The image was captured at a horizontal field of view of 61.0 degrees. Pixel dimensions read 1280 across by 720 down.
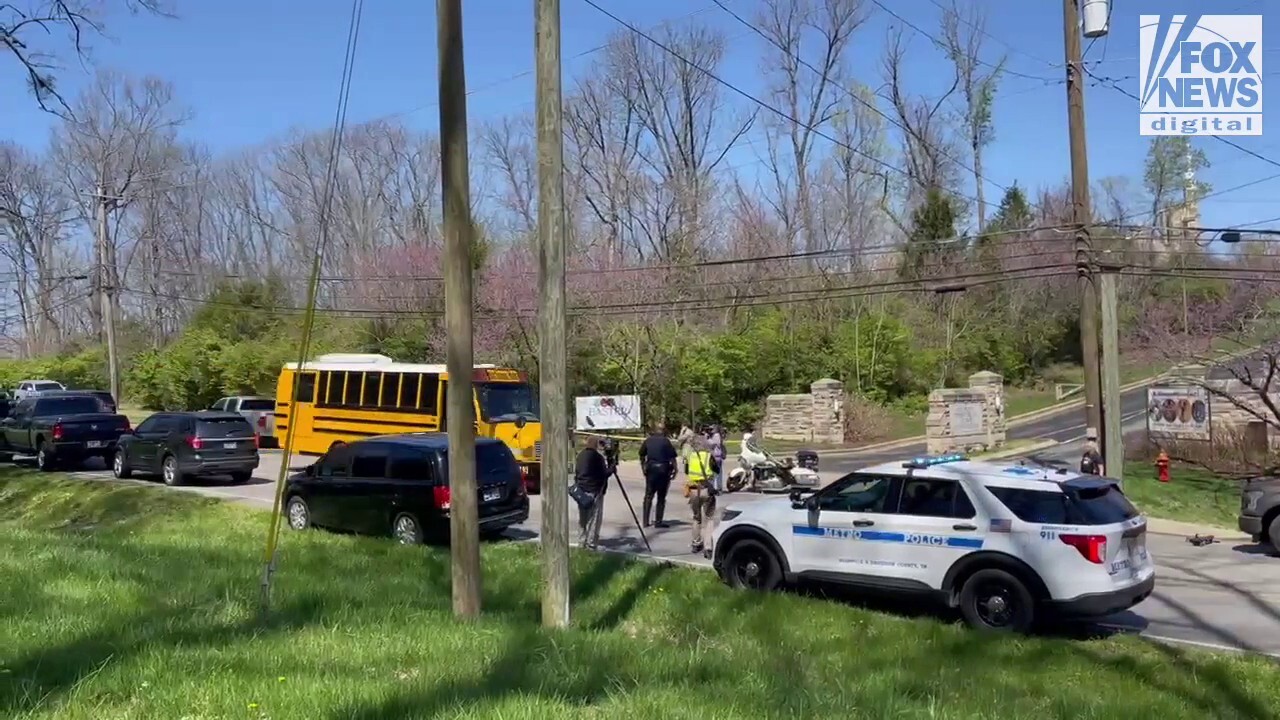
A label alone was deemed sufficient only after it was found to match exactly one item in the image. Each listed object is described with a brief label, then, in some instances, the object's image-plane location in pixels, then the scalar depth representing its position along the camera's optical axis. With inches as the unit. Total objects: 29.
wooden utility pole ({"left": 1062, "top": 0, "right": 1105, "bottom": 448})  777.6
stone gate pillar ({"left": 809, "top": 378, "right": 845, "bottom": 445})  1487.5
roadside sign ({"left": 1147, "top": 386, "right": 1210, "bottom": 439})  1048.8
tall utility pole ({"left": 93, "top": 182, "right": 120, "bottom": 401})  1608.0
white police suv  402.0
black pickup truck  1097.4
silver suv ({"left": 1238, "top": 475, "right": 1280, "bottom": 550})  627.2
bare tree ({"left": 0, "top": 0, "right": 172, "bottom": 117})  785.6
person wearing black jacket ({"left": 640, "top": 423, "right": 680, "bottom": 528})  705.0
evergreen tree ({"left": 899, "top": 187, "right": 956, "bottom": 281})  1937.7
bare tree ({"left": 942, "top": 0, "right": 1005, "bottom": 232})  2203.5
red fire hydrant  941.2
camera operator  601.3
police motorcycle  953.5
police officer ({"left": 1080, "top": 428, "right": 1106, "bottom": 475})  737.0
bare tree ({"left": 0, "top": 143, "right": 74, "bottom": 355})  2324.1
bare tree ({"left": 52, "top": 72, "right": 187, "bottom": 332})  1632.6
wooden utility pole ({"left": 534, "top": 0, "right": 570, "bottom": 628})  348.5
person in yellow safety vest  607.8
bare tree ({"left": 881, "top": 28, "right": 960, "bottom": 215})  2283.5
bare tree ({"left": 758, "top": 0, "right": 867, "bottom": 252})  2261.3
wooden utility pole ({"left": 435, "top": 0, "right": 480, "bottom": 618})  354.0
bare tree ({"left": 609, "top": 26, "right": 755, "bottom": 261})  2121.1
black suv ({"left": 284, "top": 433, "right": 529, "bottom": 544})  593.3
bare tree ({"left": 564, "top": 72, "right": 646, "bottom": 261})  2255.2
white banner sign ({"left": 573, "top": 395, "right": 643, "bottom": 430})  1218.8
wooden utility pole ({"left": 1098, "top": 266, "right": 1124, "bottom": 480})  753.6
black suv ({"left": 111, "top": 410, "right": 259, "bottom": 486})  949.2
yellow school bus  917.8
